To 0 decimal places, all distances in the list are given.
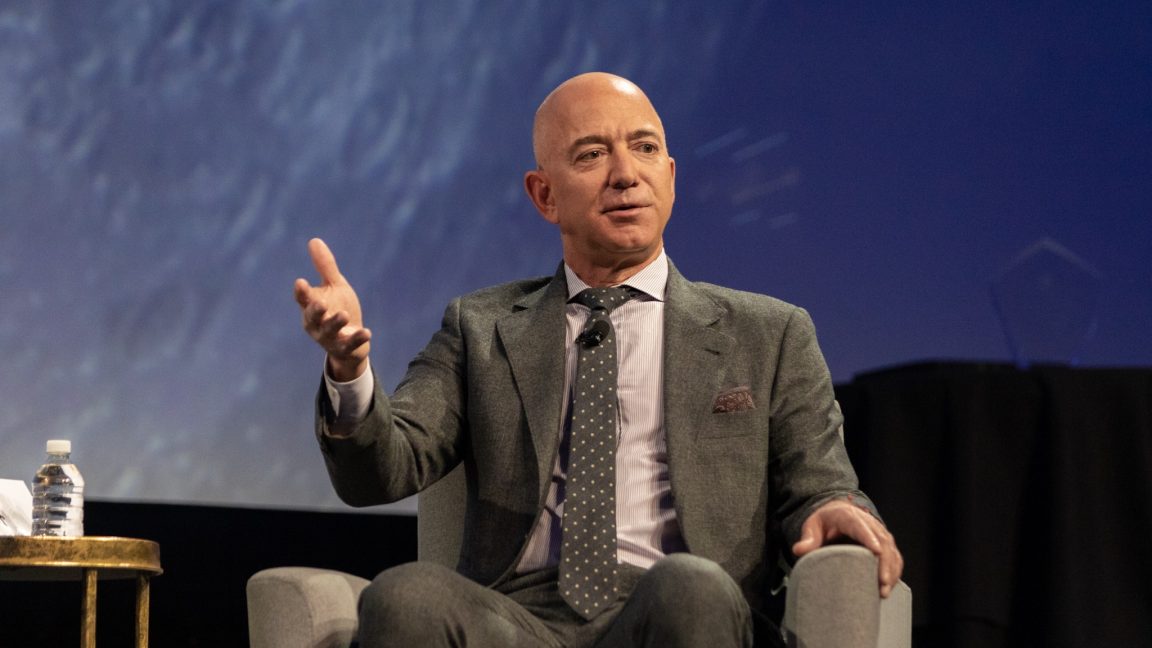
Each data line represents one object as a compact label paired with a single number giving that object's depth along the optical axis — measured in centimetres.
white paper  489
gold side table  448
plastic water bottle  481
